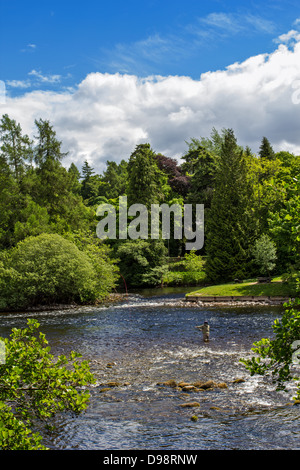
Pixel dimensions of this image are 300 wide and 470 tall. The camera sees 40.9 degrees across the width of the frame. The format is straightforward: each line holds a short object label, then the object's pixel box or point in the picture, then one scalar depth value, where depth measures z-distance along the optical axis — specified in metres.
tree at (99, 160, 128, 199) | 96.93
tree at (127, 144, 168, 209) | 55.41
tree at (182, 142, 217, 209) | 63.27
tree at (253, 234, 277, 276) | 39.88
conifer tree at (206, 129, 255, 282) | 46.25
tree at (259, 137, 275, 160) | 74.81
